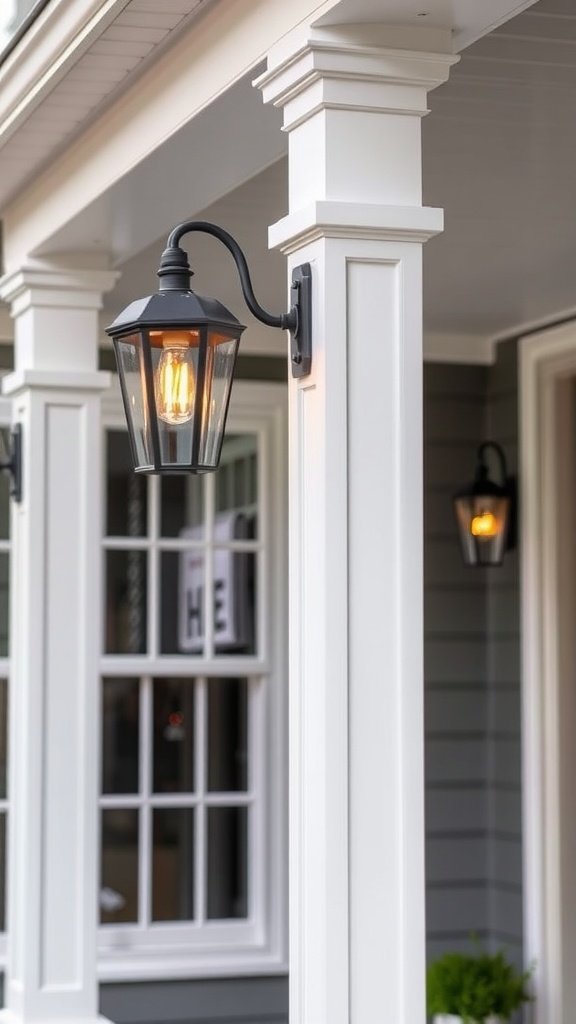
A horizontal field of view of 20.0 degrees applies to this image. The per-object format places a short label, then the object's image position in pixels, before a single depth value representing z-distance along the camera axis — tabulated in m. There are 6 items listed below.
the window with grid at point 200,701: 6.32
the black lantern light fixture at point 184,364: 2.61
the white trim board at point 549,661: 5.97
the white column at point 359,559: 2.53
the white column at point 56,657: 4.46
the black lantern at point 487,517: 6.20
